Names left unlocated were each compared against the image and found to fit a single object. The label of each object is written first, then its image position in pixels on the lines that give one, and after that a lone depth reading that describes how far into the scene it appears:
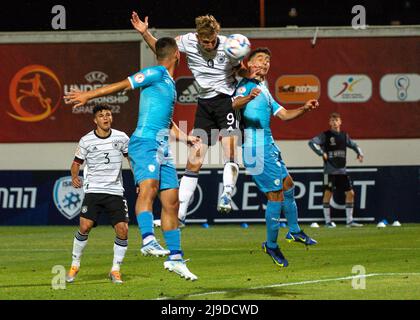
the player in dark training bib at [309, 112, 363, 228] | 24.80
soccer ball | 12.92
